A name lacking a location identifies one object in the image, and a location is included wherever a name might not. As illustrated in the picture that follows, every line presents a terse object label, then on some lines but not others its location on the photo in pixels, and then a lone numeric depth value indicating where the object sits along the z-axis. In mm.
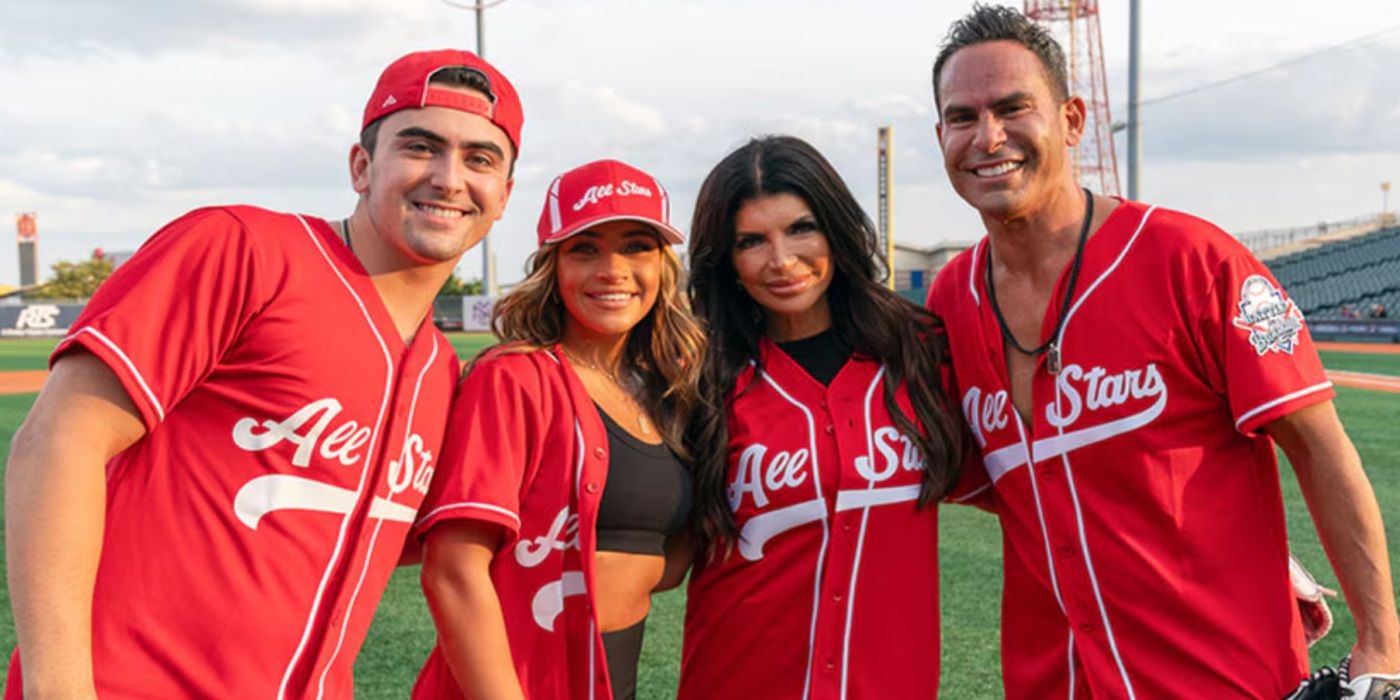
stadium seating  34812
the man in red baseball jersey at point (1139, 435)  2434
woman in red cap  2438
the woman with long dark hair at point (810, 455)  2742
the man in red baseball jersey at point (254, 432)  1878
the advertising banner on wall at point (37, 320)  42938
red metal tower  48156
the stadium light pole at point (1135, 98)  18984
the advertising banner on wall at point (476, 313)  37156
